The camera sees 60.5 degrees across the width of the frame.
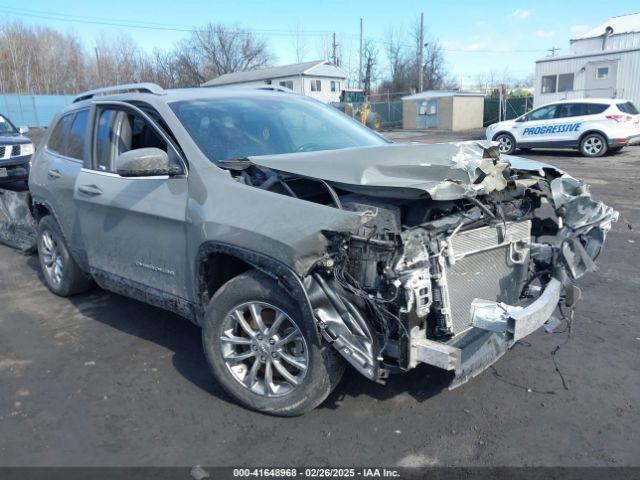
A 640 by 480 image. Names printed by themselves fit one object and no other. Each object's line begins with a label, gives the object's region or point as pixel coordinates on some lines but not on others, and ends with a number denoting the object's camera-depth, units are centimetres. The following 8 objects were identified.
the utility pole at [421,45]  4422
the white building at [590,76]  2578
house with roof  5292
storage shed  3164
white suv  1619
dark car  1135
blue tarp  4302
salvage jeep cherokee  292
